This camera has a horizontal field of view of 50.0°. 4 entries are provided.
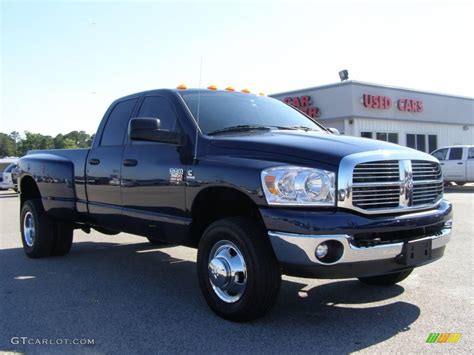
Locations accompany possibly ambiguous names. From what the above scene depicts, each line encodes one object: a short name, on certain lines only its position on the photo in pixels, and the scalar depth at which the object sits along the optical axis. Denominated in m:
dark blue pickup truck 3.58
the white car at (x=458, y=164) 19.19
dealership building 25.86
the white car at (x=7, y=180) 25.85
